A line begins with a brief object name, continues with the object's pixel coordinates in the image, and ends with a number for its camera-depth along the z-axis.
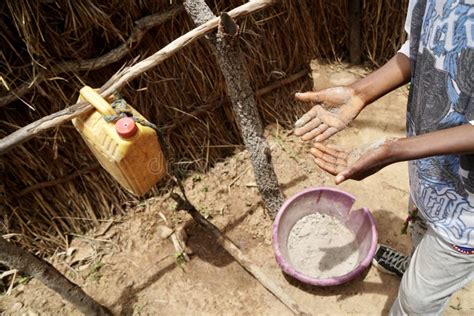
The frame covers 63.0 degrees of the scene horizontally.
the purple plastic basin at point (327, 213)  1.96
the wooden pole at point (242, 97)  1.68
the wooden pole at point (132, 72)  1.59
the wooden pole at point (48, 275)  1.62
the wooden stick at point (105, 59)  1.84
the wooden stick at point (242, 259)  2.04
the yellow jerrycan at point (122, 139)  1.42
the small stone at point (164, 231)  2.44
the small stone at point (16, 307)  2.25
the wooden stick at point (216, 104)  2.45
